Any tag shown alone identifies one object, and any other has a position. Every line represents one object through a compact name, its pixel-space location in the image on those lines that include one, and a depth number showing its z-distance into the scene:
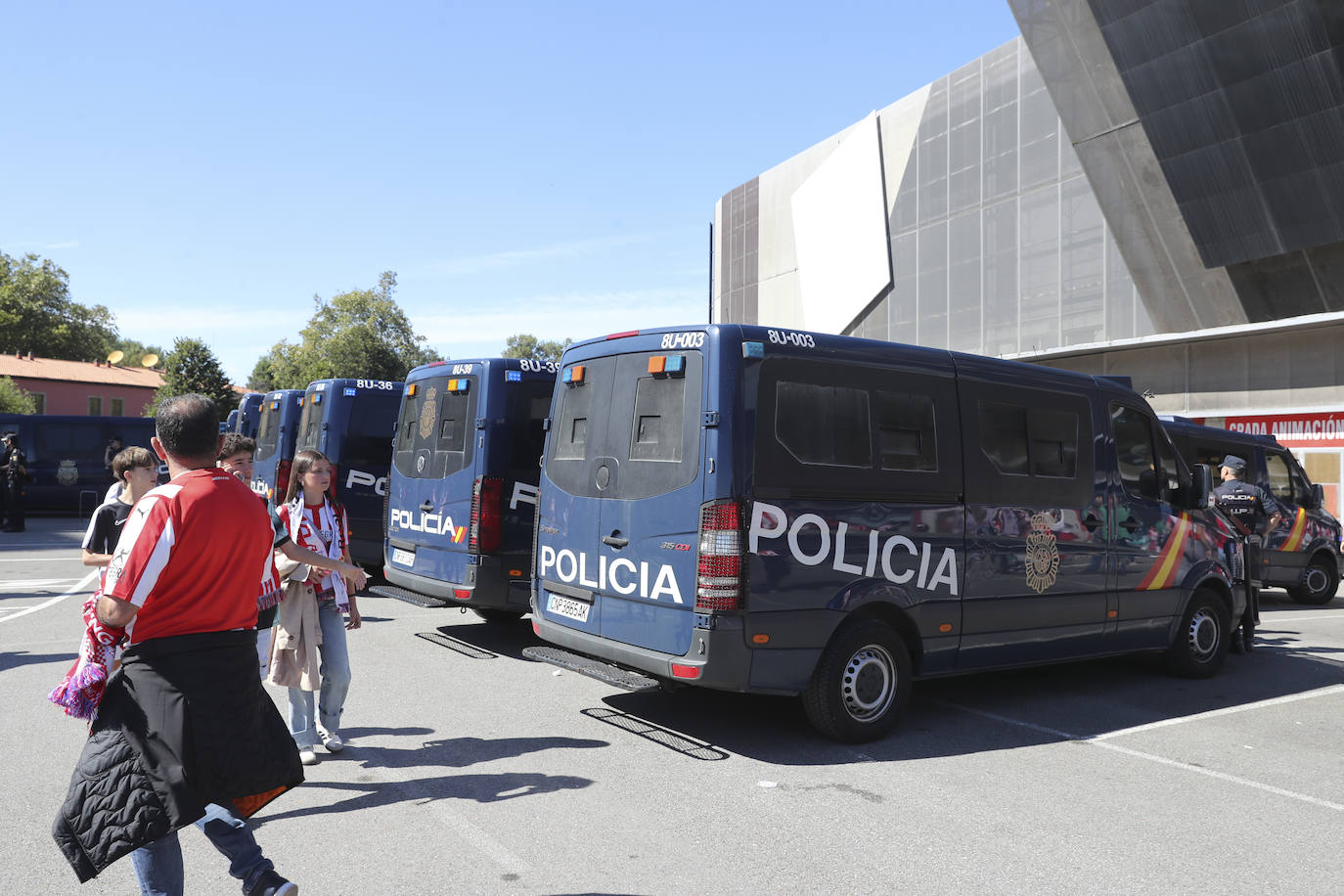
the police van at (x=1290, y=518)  13.55
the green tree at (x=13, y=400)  57.89
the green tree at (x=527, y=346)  116.50
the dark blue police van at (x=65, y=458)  24.55
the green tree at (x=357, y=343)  70.25
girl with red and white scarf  5.61
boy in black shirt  5.73
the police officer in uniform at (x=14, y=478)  20.73
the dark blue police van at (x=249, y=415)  21.33
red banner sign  22.58
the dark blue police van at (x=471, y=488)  8.59
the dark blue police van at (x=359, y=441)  12.69
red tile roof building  69.12
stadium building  21.81
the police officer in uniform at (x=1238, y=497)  11.47
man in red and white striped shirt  3.06
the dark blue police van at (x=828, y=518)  5.76
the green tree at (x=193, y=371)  60.72
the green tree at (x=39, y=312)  72.44
